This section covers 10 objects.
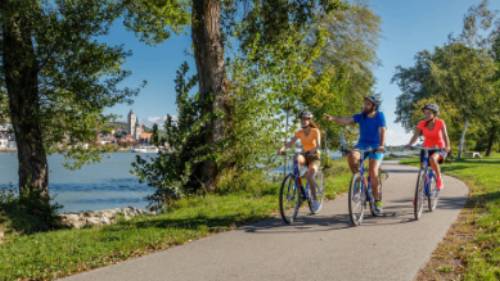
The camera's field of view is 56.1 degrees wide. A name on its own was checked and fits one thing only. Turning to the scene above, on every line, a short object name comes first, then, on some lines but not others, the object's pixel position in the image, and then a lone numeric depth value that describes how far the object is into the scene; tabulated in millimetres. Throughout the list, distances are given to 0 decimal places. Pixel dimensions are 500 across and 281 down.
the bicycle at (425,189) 8016
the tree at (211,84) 12508
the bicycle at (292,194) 7767
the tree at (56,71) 11656
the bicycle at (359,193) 7320
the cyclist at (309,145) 8094
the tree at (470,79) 36531
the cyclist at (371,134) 7656
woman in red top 8617
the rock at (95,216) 12503
